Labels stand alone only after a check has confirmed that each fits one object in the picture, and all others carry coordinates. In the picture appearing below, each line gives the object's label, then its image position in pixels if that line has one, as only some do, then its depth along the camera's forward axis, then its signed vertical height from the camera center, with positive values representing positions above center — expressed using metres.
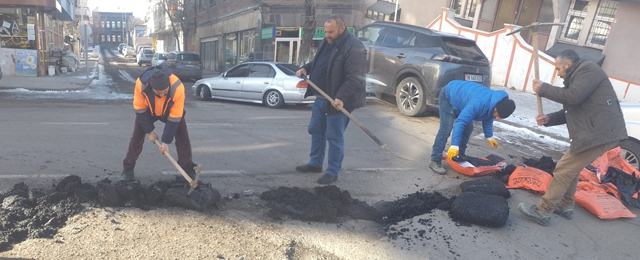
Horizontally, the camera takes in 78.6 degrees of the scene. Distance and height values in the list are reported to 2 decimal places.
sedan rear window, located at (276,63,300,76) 10.30 -0.42
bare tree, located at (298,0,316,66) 13.66 +0.87
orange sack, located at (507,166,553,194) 4.41 -1.07
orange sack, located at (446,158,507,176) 4.95 -1.15
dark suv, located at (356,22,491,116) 8.34 +0.16
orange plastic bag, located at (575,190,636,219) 3.95 -1.12
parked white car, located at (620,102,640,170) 5.52 -0.55
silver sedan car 10.12 -0.98
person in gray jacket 3.44 -0.24
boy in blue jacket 4.43 -0.39
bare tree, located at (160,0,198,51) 32.69 +2.03
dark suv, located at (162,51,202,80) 18.92 -1.25
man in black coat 4.36 -0.29
